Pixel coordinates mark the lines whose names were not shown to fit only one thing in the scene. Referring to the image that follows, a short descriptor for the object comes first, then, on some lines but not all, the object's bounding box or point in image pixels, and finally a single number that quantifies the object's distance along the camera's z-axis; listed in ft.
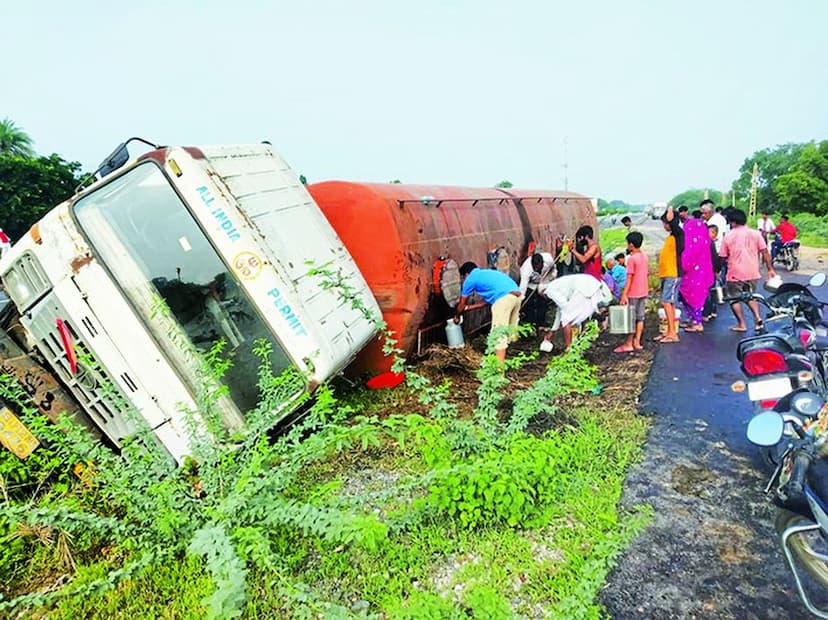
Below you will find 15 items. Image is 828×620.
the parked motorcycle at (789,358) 9.59
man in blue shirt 19.20
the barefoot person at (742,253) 21.67
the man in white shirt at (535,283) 23.58
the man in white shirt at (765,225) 44.83
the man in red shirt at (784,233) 40.33
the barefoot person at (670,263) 21.91
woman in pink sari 22.00
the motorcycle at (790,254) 39.34
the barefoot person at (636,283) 21.05
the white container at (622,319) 22.13
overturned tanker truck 11.93
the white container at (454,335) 19.71
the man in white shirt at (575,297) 20.54
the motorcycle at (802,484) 7.36
